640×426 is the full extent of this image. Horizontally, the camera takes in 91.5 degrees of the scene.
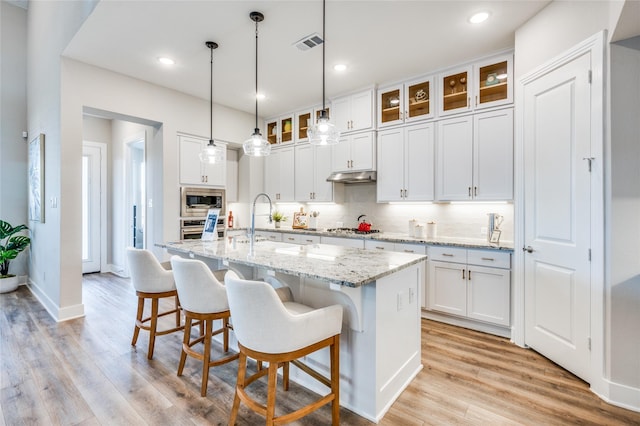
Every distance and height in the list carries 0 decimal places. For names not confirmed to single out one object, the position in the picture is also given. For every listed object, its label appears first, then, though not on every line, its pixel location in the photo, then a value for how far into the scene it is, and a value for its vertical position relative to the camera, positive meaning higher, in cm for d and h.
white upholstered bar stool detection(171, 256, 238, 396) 205 -57
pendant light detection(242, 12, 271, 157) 293 +63
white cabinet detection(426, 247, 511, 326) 303 -75
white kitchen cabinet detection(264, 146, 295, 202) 537 +66
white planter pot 464 -107
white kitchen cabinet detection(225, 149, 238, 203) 562 +64
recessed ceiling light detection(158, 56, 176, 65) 352 +174
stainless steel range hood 425 +48
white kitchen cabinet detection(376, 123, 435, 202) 379 +61
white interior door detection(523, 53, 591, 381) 226 -3
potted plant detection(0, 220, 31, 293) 463 -56
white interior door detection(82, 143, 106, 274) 586 +14
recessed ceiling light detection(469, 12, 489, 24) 267 +168
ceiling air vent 301 +169
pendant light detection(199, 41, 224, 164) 330 +62
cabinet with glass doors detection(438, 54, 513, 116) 329 +140
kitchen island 184 -62
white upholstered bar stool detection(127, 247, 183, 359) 255 -57
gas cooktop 438 -29
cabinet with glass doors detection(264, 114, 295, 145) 543 +147
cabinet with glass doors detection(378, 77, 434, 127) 383 +140
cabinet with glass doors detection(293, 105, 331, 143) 518 +147
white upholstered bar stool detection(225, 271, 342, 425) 153 -63
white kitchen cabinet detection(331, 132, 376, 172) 427 +84
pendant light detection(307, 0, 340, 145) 244 +64
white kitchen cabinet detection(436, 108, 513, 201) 325 +59
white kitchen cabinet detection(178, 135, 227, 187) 455 +69
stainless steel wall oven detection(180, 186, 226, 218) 454 +17
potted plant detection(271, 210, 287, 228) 544 -10
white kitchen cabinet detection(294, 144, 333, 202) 485 +62
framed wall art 405 +47
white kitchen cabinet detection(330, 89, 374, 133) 428 +143
